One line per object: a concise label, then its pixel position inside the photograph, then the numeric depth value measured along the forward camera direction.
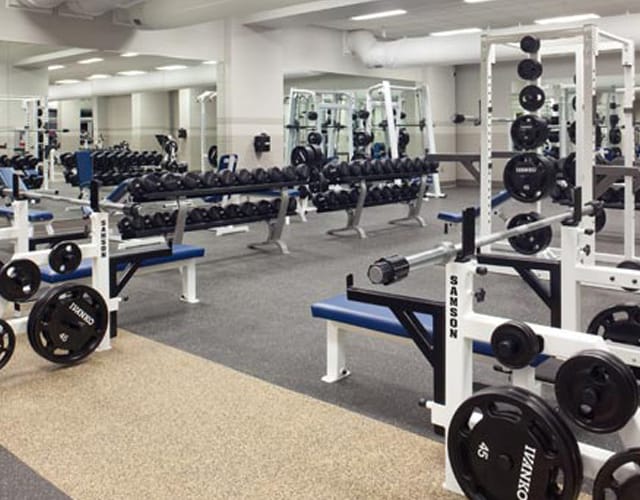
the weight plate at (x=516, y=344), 1.72
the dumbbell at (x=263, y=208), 5.97
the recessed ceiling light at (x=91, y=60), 7.88
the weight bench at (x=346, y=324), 2.66
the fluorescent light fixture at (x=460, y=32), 9.78
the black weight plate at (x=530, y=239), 4.70
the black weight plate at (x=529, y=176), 4.32
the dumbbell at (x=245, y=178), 5.72
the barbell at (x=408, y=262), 1.77
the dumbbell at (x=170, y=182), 5.07
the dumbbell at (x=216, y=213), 5.61
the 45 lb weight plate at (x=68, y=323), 2.89
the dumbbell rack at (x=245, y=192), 5.05
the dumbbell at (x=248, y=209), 5.79
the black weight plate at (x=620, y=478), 1.50
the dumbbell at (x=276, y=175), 5.98
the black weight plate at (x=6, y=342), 2.83
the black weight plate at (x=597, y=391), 1.55
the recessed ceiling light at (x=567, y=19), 8.57
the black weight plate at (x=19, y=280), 2.97
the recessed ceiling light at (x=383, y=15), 8.52
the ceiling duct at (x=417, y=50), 9.36
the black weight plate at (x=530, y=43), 4.18
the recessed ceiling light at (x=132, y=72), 8.45
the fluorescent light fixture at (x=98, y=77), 8.20
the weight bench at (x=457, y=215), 5.71
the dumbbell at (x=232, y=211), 5.71
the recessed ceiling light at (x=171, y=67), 8.62
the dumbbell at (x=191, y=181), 5.23
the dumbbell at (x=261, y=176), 5.86
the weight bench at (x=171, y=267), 3.58
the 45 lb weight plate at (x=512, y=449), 1.61
